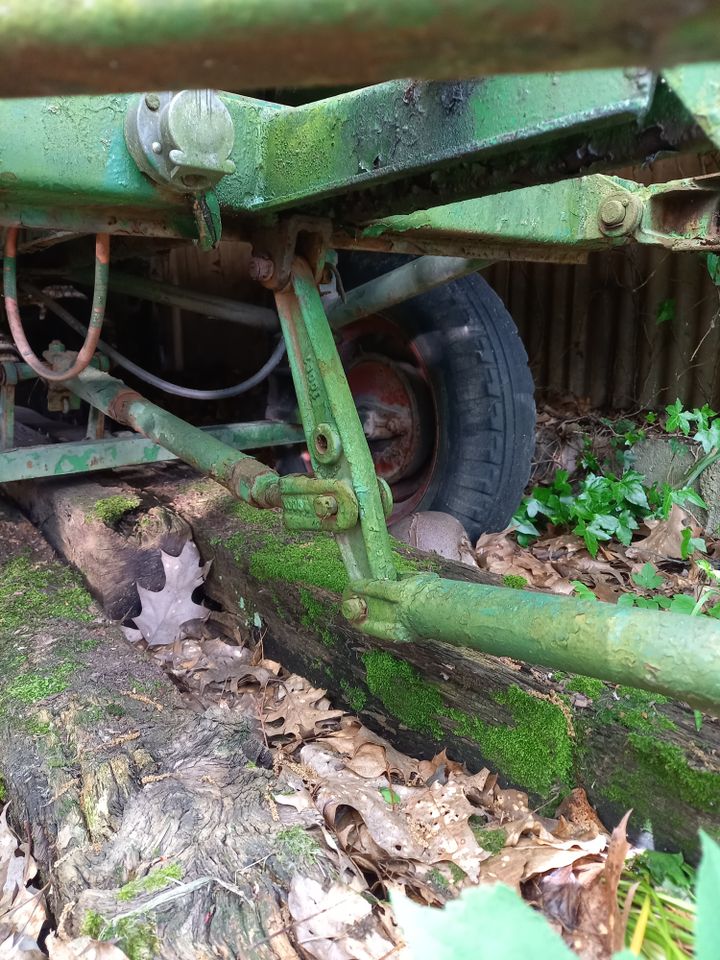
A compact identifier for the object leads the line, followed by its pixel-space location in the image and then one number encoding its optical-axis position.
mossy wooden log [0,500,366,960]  1.03
